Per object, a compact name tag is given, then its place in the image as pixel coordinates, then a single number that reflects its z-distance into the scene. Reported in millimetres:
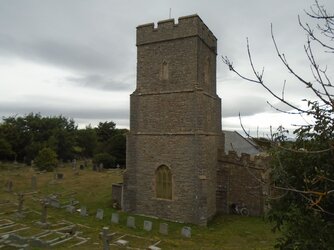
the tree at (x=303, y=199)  5129
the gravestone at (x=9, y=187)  23944
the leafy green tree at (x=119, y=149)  44656
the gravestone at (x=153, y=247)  12328
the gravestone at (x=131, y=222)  15919
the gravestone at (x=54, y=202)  19156
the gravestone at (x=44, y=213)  15298
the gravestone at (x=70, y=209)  18098
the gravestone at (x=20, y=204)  17000
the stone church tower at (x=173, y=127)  17500
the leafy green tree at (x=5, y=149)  42784
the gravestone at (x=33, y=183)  25016
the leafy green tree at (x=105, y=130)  60625
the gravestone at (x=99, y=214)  17062
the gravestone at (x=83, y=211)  17547
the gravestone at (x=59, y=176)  29267
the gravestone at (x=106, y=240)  11062
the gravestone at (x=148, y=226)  15444
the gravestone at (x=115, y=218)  16469
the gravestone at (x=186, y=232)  14828
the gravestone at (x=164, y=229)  15109
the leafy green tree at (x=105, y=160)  42406
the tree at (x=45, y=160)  35688
